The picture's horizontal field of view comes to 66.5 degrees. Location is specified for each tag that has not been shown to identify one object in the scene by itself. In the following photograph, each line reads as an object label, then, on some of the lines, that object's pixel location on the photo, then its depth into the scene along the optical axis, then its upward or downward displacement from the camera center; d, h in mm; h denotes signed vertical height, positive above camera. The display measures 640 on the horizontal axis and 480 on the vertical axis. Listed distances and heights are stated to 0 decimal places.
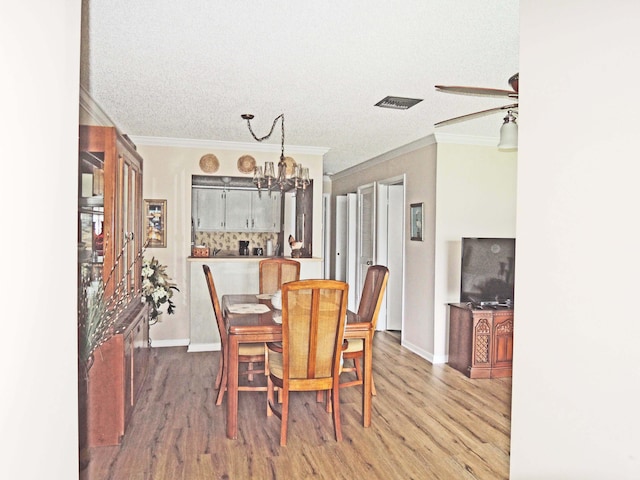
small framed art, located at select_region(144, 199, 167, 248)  5711 +73
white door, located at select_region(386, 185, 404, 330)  6590 -76
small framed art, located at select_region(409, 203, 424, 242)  5562 +138
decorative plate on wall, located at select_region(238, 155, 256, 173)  5941 +808
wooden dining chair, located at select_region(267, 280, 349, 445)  2980 -689
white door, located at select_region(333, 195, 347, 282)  8216 -128
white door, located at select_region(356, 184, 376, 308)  6918 +41
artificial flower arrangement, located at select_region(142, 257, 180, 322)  4749 -575
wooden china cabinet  3008 -243
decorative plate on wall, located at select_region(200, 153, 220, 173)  5816 +789
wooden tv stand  4707 -1051
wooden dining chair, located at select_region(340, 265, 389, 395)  3650 -597
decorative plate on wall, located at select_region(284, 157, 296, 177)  4434 +711
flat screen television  5020 -384
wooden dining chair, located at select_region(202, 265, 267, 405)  3582 -905
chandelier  4289 +486
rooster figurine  6109 -230
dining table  3246 -704
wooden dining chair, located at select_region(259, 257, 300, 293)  4992 -429
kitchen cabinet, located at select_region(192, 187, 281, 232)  7645 +312
